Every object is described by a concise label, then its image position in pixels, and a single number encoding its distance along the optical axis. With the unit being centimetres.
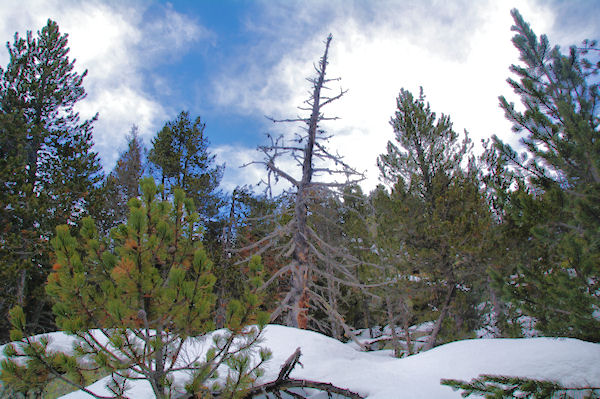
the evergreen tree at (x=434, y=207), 827
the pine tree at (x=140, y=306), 208
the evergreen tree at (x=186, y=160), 1469
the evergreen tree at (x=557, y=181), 418
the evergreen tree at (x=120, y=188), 1287
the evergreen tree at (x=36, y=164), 949
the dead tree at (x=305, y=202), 644
